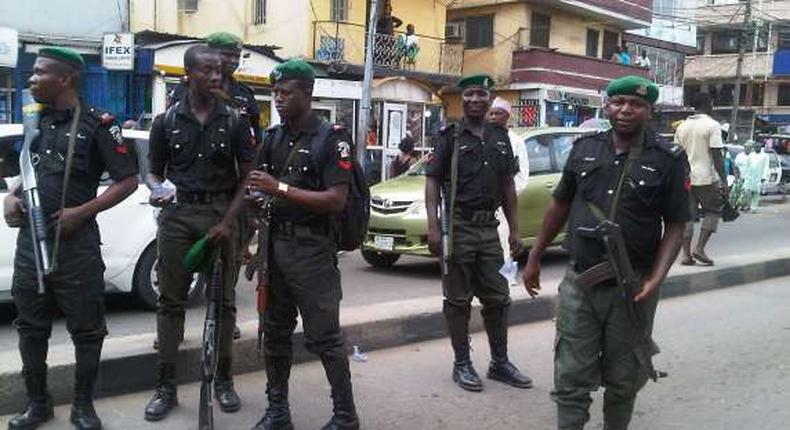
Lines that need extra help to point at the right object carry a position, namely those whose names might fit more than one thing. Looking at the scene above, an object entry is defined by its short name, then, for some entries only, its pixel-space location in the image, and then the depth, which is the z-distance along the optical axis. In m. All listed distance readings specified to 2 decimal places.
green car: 8.95
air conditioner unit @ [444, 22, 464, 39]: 29.88
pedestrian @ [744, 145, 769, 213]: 19.44
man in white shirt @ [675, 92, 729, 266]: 8.68
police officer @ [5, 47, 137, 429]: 3.84
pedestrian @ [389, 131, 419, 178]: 13.26
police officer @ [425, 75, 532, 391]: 4.99
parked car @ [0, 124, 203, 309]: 6.50
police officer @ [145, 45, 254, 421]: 4.17
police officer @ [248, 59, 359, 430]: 3.85
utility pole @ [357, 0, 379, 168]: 15.43
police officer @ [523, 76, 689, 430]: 3.56
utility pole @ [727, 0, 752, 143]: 32.56
